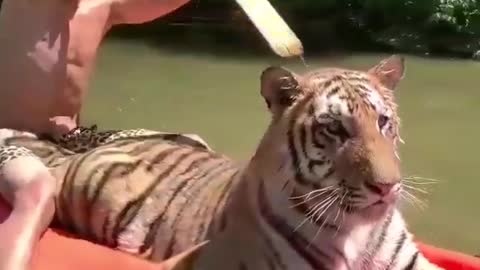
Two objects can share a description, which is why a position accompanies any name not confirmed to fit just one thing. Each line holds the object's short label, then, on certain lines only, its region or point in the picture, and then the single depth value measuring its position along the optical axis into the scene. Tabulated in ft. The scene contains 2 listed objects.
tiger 3.64
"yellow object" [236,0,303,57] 4.13
